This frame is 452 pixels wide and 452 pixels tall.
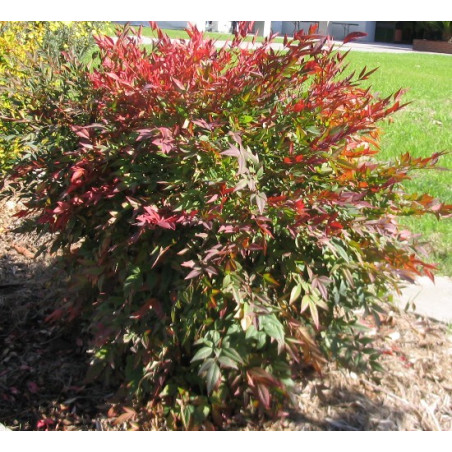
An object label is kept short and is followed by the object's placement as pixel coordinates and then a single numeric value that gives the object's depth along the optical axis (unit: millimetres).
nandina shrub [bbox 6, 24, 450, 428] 2361
